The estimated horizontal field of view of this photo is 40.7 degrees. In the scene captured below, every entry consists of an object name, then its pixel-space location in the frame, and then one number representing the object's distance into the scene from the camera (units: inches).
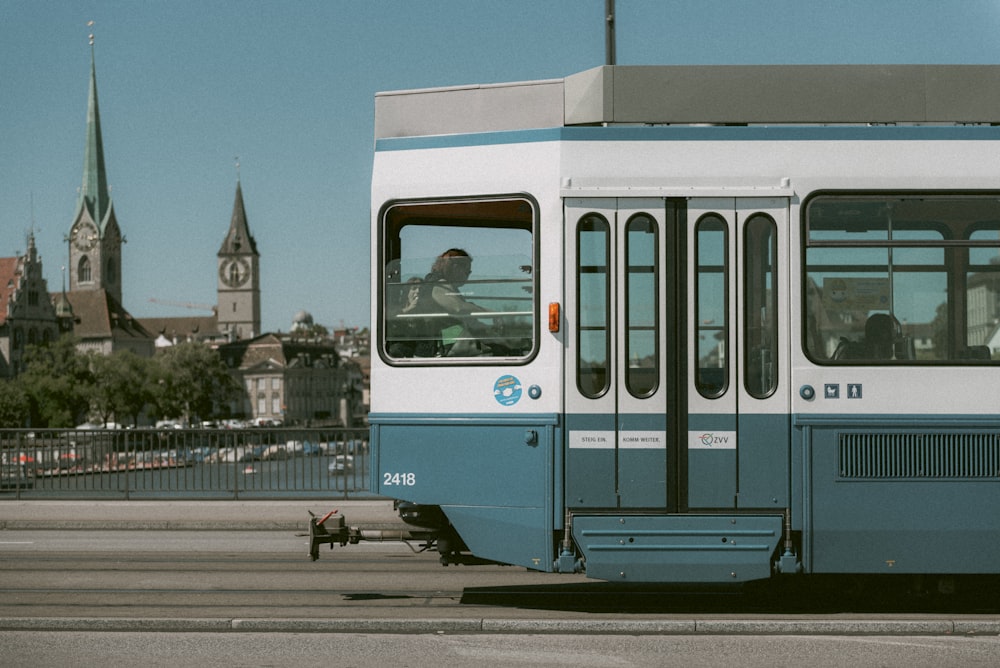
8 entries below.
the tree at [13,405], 4769.7
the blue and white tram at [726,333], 343.6
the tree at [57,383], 5054.1
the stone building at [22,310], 6387.8
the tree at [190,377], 6156.5
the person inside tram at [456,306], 354.6
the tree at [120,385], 5605.3
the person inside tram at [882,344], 343.9
